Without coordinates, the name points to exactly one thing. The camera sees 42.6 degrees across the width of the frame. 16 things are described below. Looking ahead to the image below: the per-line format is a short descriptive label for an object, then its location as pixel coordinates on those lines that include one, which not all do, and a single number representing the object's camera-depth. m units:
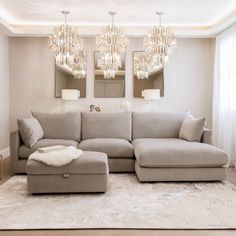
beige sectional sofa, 3.99
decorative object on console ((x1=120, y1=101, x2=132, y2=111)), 6.07
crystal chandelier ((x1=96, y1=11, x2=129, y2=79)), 4.86
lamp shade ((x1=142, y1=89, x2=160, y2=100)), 5.91
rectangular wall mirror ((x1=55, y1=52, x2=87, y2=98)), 6.30
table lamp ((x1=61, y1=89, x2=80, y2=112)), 5.91
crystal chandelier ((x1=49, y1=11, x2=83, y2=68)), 4.80
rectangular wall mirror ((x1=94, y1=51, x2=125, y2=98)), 6.33
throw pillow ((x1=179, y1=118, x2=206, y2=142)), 4.62
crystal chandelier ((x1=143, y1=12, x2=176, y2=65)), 4.77
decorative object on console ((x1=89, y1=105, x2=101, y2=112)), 6.29
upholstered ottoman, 3.44
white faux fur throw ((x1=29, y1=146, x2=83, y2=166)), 3.46
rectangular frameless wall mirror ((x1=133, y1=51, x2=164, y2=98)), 6.34
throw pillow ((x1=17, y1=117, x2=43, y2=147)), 4.48
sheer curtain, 5.34
